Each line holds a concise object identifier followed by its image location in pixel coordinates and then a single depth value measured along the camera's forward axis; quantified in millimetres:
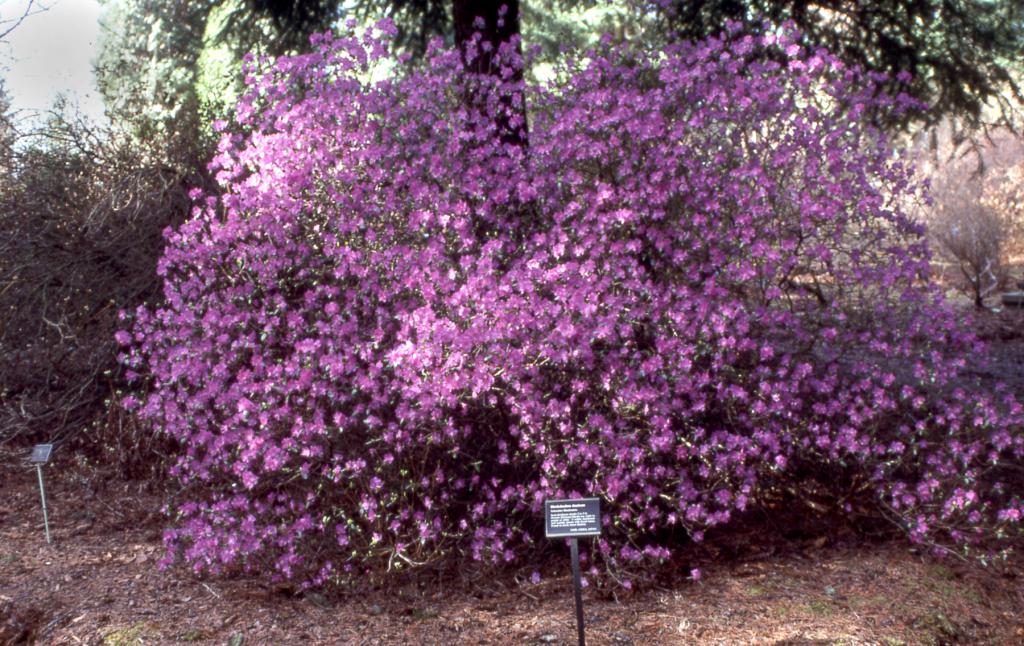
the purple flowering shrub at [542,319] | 4230
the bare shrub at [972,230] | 11555
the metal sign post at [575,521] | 3557
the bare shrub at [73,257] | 6707
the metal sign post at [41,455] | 5383
